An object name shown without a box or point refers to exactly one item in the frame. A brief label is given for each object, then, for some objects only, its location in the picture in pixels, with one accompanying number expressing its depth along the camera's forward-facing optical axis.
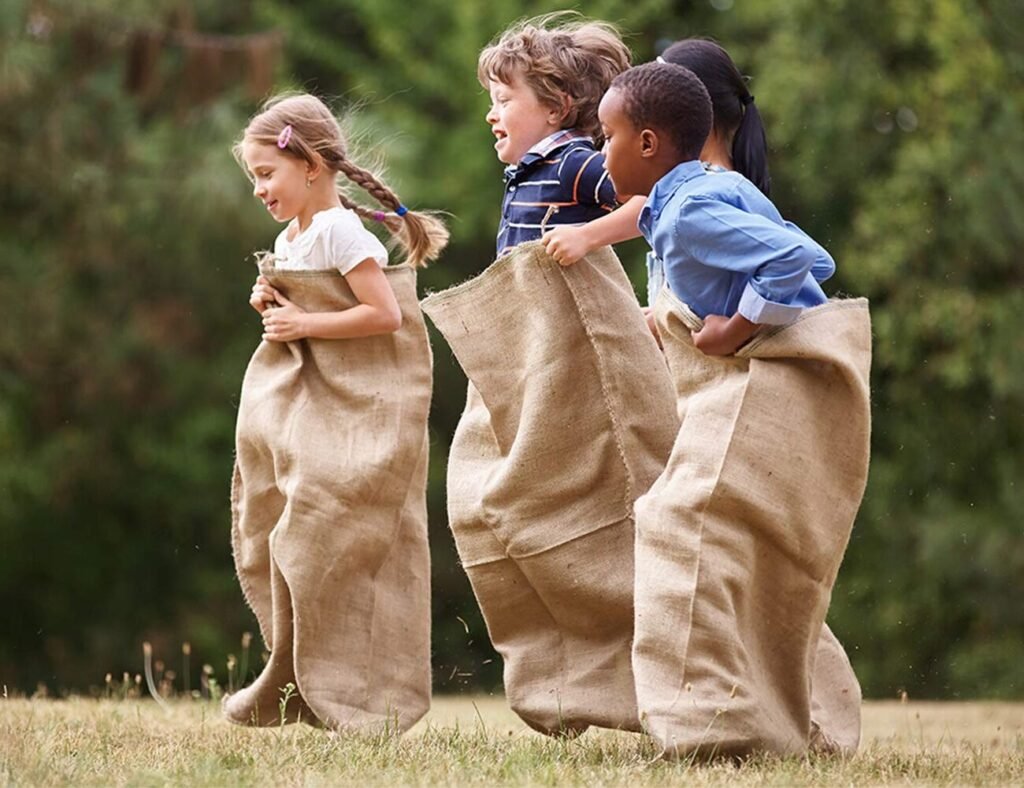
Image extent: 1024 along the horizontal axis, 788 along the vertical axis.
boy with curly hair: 10.44
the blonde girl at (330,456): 10.76
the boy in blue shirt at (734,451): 8.92
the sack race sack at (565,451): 10.23
